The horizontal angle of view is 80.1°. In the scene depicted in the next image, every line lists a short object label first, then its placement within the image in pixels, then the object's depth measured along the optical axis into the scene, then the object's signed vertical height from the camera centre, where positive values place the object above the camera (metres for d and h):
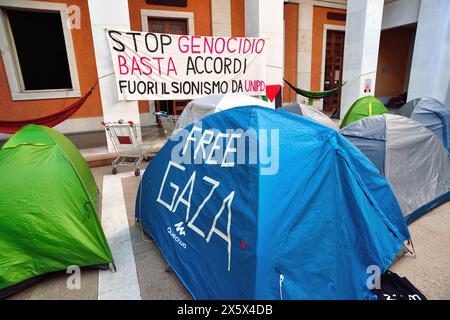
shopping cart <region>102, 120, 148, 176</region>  4.81 -1.12
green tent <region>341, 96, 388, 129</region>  5.33 -0.76
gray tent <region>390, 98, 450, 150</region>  4.23 -0.76
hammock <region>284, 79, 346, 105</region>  7.65 -0.62
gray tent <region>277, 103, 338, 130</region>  4.72 -0.72
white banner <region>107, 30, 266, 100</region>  5.08 +0.23
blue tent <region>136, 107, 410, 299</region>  1.64 -0.91
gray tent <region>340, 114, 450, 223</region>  2.95 -0.98
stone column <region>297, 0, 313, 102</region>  9.16 +0.90
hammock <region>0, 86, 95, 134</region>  4.66 -0.67
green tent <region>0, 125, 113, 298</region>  2.12 -1.08
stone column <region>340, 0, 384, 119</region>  7.46 +0.60
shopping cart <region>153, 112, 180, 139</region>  5.26 -0.87
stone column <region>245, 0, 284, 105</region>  6.47 +1.07
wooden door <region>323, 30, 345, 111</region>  10.31 +0.28
